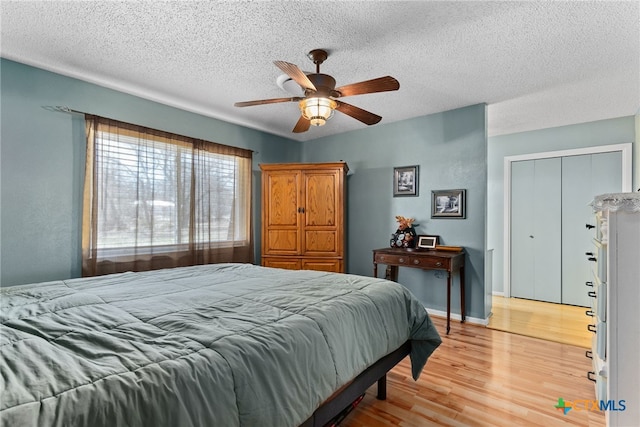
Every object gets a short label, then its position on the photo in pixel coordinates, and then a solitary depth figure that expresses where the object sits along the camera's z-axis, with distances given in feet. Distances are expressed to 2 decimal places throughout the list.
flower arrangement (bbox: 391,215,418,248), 12.89
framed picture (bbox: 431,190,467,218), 12.07
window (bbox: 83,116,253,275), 9.67
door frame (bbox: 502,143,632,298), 12.67
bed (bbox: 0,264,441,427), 2.63
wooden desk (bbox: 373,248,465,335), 10.76
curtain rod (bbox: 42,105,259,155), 8.86
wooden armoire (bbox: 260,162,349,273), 13.46
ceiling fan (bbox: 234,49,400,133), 6.66
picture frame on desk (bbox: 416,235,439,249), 12.46
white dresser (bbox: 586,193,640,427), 5.08
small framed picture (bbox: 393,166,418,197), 13.29
